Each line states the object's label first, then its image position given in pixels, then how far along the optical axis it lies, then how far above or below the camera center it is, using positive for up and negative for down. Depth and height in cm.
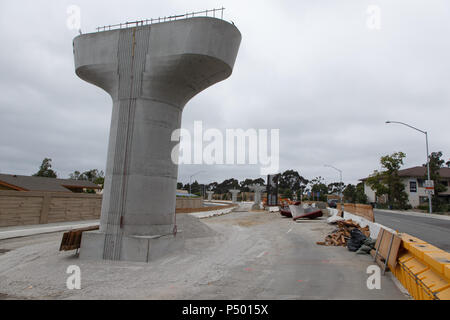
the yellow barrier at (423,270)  514 -152
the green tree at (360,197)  6975 +14
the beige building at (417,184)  6294 +364
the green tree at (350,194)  7838 +90
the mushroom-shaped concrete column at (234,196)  9202 -134
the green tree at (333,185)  14534 +546
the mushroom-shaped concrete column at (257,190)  6457 +69
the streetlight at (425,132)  2944 +781
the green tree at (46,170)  7136 +335
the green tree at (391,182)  5434 +338
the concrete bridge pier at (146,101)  1116 +364
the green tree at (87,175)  10390 +379
